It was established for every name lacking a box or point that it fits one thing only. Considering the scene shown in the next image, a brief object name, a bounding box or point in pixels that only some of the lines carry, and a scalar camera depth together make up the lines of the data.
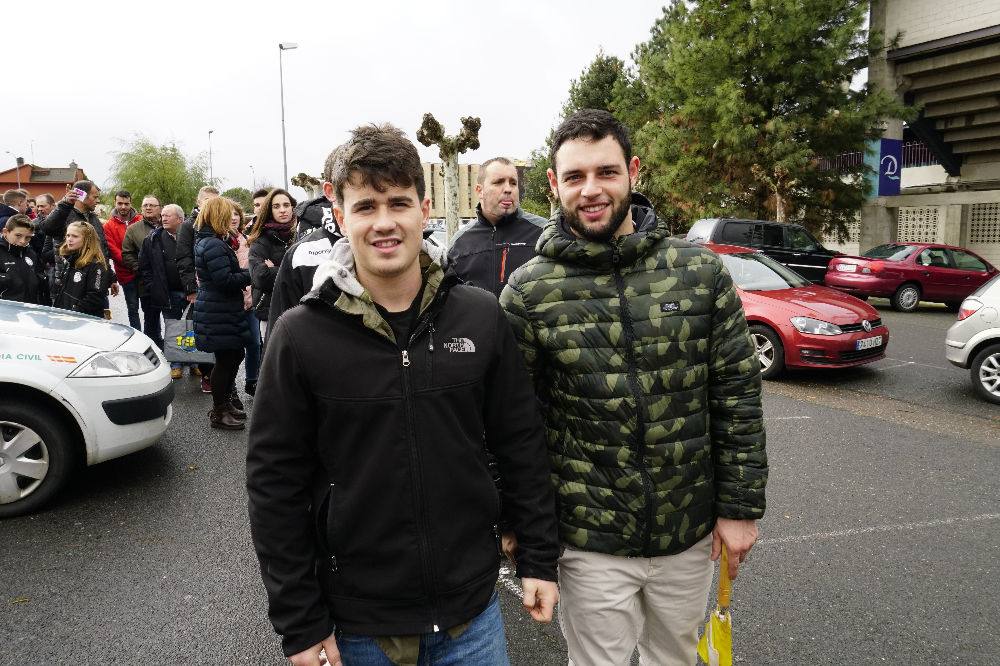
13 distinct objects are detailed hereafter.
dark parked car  14.23
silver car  6.99
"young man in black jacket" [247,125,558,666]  1.55
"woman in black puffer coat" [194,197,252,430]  5.55
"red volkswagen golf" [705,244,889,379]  7.61
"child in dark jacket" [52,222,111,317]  6.70
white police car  4.02
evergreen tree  17.62
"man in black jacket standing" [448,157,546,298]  4.25
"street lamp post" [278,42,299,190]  27.75
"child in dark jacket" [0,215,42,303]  6.36
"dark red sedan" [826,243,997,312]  14.59
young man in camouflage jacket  1.91
